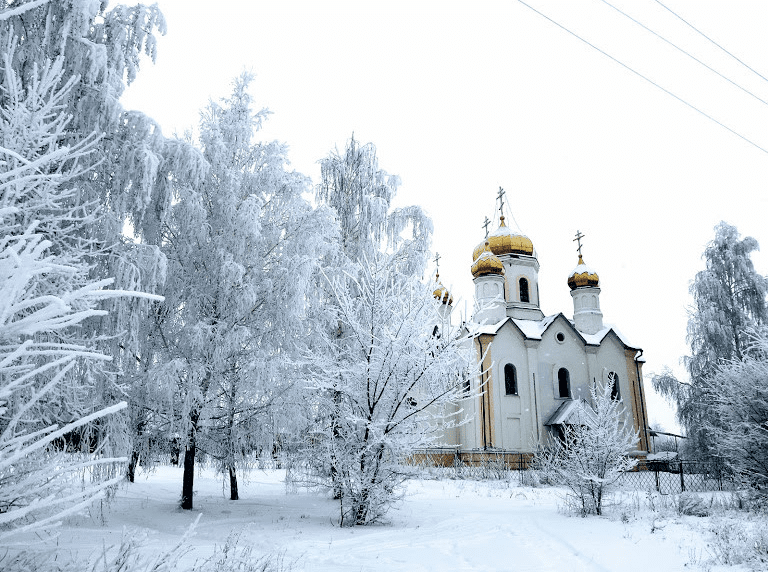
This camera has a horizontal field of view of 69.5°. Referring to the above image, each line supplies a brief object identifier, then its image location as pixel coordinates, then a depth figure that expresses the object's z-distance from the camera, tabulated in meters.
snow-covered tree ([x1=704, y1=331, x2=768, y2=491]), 10.20
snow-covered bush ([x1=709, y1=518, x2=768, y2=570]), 5.87
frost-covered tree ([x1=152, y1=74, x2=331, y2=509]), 8.88
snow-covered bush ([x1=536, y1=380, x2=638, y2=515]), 9.86
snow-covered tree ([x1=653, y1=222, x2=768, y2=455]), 19.94
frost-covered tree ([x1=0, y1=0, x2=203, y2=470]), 6.18
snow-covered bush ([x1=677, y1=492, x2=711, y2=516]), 9.71
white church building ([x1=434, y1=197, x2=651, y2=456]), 25.78
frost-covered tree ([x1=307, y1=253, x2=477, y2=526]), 8.01
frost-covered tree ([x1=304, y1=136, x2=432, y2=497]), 12.96
